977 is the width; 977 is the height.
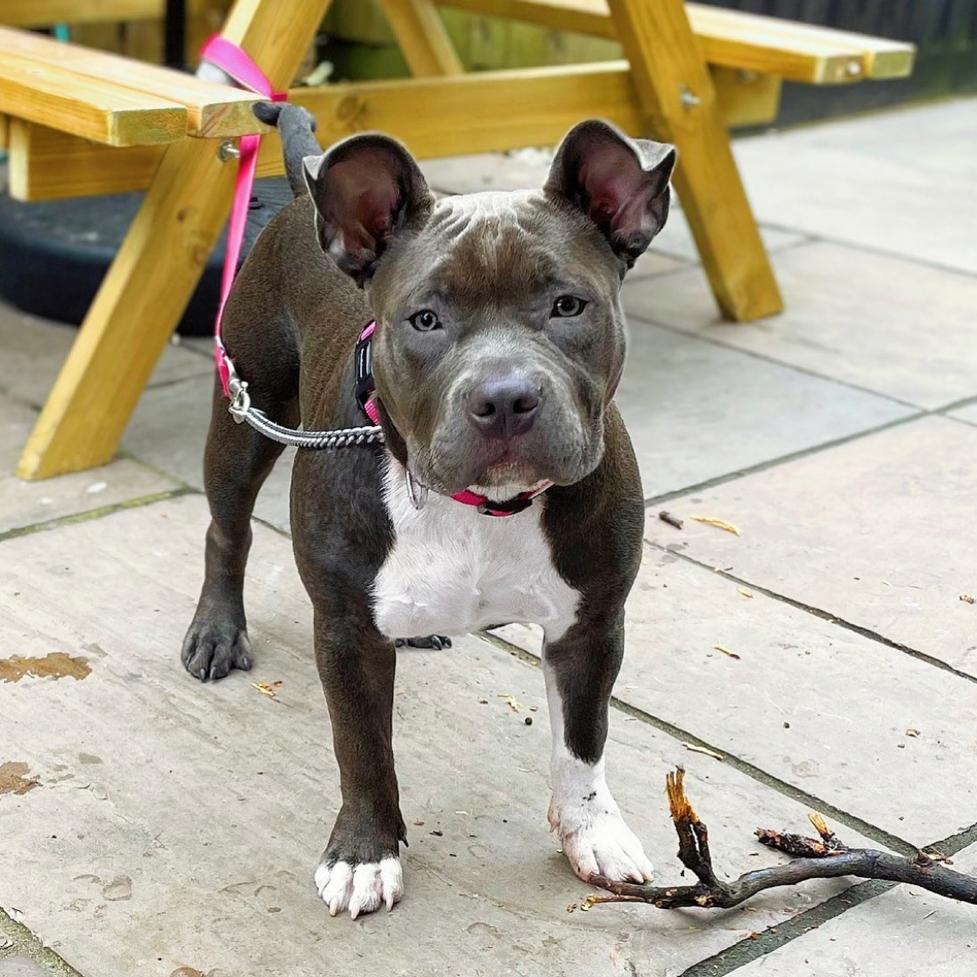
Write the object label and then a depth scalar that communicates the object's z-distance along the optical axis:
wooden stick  2.75
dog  2.47
